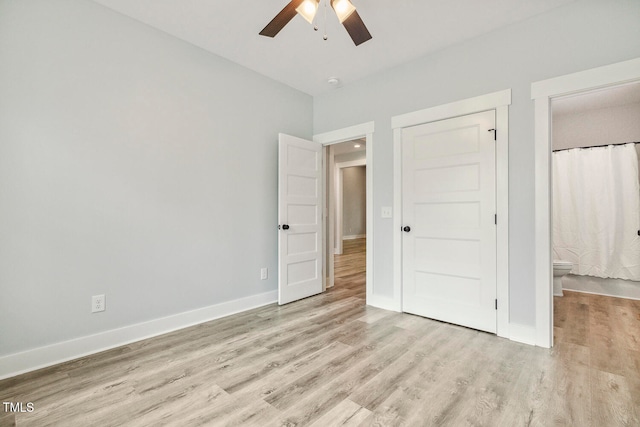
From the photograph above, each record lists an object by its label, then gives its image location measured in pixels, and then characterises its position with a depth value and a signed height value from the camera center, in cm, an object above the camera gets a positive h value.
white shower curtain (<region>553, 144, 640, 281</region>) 372 +10
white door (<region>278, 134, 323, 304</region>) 351 -2
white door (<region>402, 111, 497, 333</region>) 269 -3
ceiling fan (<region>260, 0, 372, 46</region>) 185 +130
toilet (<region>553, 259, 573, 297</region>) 369 -67
